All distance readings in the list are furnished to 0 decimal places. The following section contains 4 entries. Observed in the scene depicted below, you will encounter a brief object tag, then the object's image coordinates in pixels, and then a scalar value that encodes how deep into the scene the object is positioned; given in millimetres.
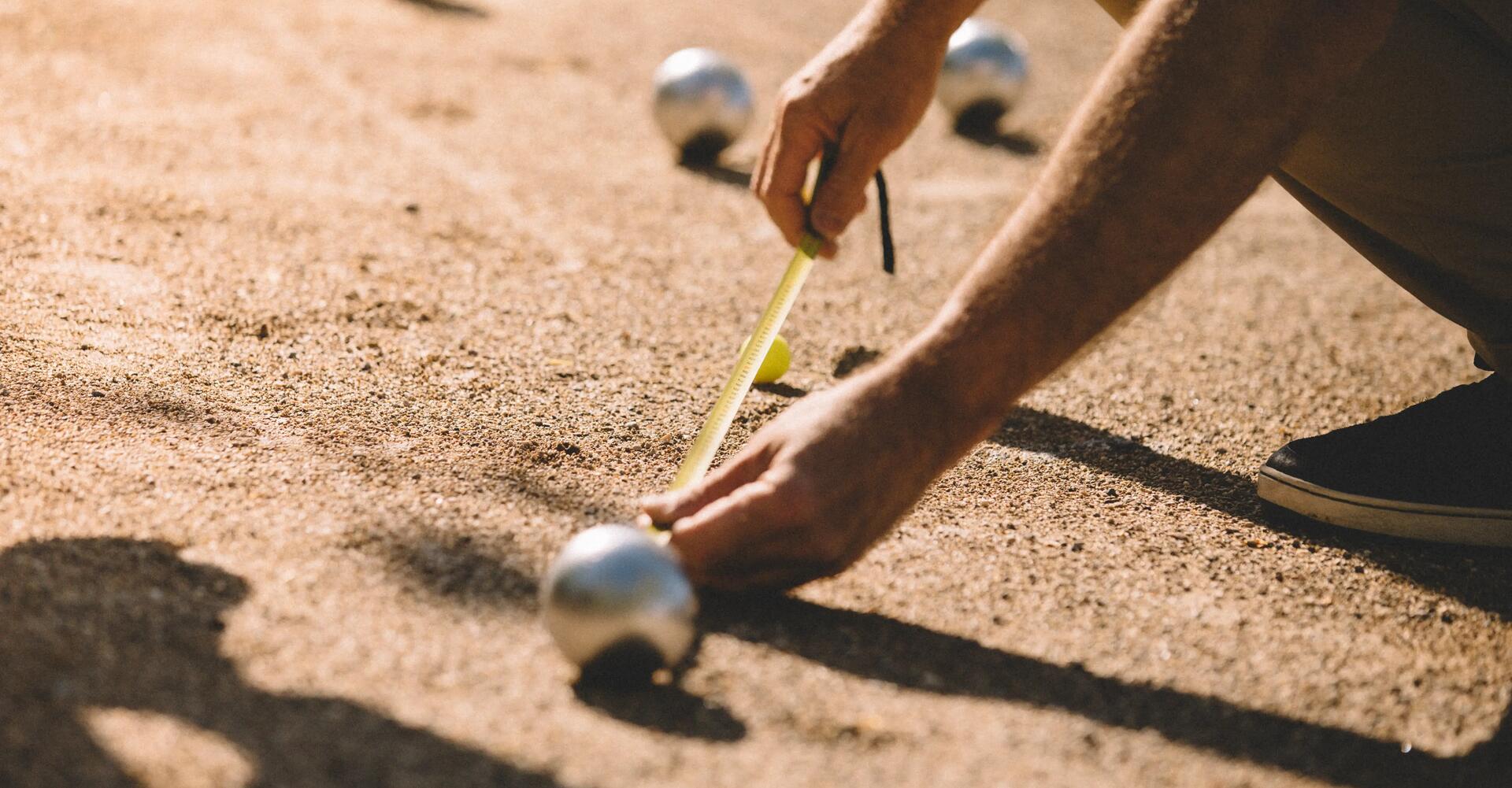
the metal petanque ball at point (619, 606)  1788
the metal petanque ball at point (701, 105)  4891
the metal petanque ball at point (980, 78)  5605
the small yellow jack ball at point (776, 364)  3133
